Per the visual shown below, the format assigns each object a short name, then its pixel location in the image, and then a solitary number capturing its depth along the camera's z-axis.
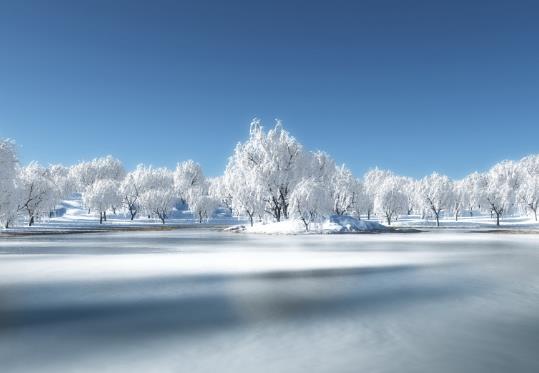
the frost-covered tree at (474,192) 101.38
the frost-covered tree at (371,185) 114.09
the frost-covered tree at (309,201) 52.84
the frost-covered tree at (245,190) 57.81
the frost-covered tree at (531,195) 88.38
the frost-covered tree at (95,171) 147.38
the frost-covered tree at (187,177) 138.50
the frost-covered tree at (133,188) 112.75
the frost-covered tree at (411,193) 135.88
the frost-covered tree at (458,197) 90.75
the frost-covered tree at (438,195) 86.94
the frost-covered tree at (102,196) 97.81
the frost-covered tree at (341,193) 74.25
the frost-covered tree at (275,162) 57.94
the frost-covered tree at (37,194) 64.31
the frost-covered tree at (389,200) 81.88
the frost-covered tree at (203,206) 103.38
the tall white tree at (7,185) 40.84
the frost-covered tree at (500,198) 85.25
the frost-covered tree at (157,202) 99.88
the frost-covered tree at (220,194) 119.88
